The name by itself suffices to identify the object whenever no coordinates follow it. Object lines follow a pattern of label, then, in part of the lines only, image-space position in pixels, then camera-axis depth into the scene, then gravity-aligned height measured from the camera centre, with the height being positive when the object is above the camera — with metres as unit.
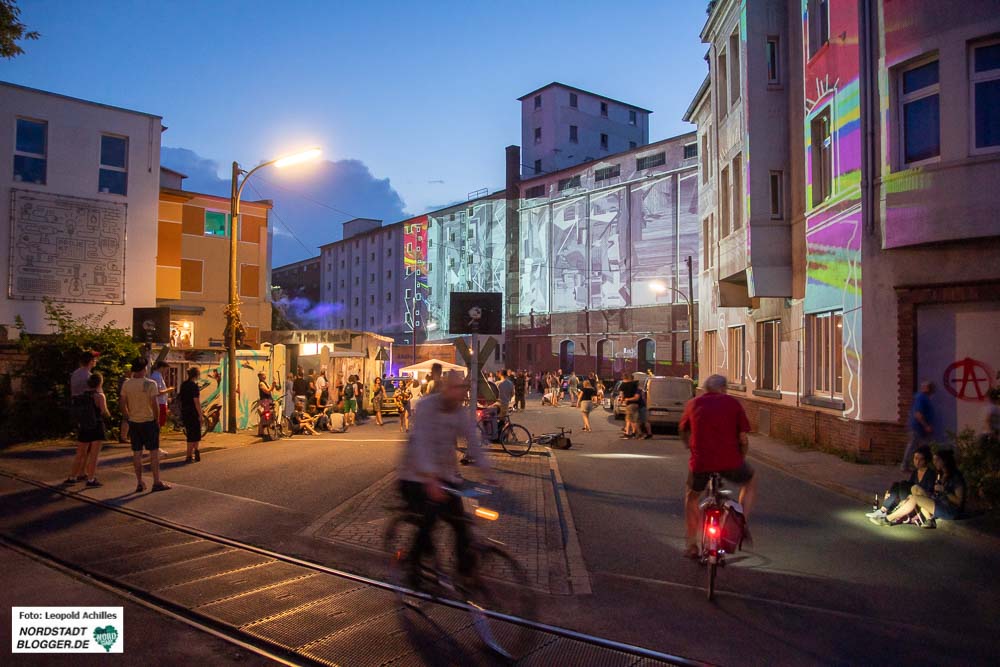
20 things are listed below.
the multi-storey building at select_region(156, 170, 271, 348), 37.69 +4.61
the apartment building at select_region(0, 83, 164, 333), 24.41 +5.06
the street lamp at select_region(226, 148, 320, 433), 18.95 +1.17
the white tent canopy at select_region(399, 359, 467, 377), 36.59 -0.65
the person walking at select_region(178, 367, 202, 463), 12.80 -0.90
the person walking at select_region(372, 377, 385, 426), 25.70 -1.48
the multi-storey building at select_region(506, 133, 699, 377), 48.78 +6.84
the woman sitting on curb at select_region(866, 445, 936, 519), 8.99 -1.52
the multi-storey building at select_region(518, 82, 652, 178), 65.00 +20.30
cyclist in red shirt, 6.45 -0.73
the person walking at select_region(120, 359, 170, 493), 10.12 -0.82
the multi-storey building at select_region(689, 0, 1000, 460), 12.91 +2.97
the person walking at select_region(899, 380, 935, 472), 11.11 -0.96
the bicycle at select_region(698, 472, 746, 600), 5.87 -1.38
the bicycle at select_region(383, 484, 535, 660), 4.84 -1.56
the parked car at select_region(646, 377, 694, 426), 21.95 -1.25
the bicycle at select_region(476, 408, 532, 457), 15.96 -1.74
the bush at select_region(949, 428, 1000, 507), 8.68 -1.31
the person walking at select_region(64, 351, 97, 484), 10.45 -0.62
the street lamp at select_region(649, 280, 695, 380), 45.17 +4.29
